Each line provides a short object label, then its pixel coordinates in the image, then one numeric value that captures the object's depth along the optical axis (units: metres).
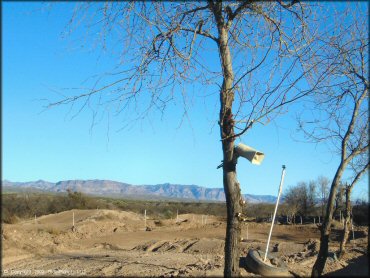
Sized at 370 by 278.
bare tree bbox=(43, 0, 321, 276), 7.77
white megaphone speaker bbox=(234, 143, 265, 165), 7.62
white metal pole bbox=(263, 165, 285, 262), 9.92
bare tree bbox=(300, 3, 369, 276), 10.05
